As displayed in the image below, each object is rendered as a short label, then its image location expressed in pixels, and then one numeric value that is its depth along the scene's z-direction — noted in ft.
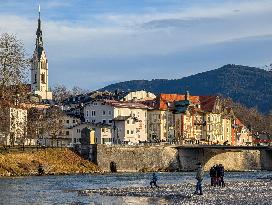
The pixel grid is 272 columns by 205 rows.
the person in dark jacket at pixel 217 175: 230.07
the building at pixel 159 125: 585.63
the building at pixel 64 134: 504.84
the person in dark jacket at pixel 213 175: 230.44
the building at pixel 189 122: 595.47
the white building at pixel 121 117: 528.22
